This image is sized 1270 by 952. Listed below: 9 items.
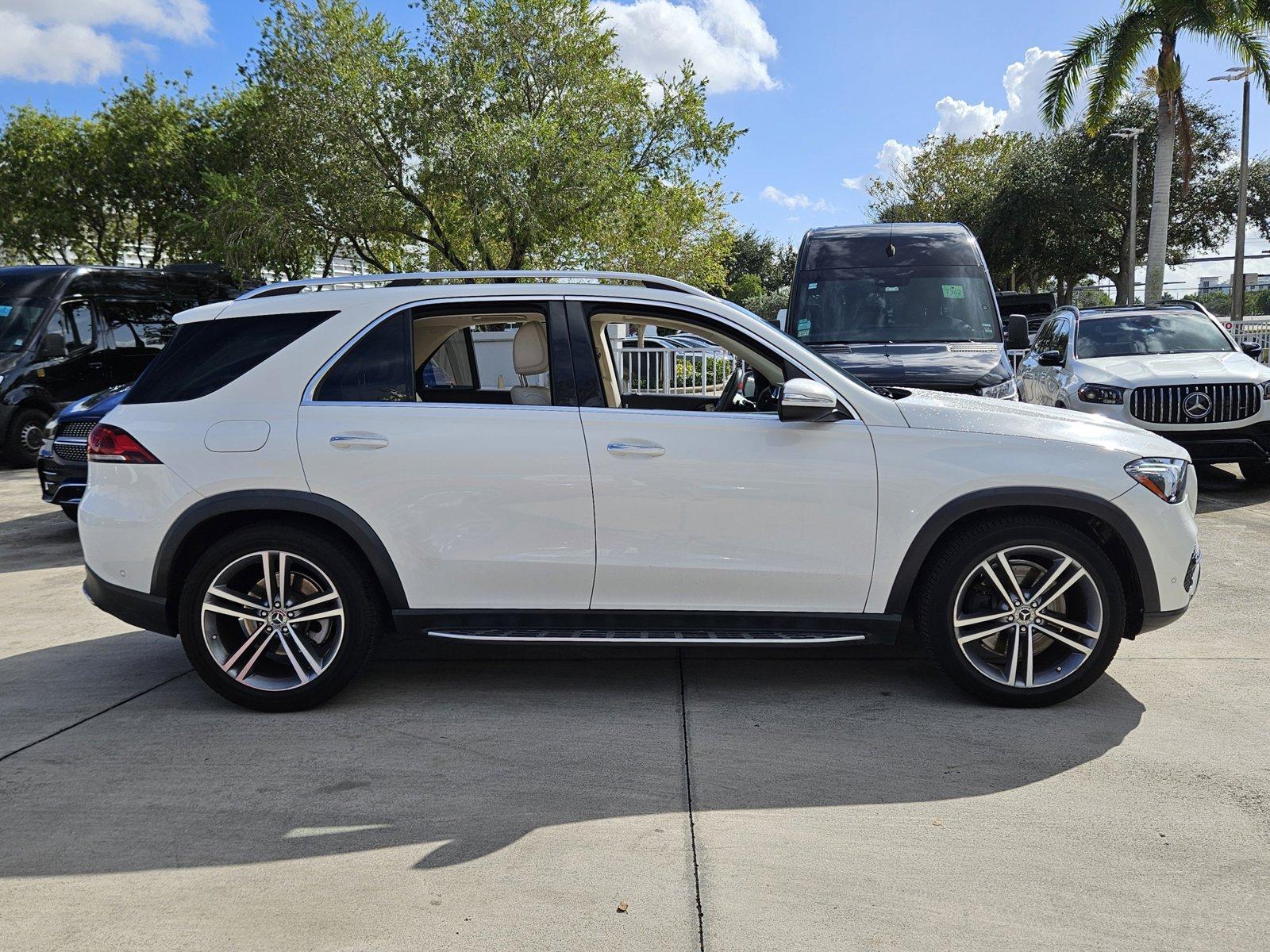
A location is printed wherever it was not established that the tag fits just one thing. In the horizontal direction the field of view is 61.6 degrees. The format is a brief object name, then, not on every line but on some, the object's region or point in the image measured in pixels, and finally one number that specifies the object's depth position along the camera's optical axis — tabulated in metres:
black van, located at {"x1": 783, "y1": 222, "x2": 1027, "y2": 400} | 8.92
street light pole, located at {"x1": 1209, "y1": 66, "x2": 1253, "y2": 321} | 26.80
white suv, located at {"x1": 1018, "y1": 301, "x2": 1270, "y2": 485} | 9.51
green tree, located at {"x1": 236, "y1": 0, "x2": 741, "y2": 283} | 20.30
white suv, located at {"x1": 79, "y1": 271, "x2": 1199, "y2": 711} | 4.25
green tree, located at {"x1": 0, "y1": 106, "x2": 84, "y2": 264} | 29.61
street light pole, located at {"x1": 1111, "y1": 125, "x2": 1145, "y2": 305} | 33.66
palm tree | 19.50
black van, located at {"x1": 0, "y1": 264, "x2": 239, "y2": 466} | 12.69
